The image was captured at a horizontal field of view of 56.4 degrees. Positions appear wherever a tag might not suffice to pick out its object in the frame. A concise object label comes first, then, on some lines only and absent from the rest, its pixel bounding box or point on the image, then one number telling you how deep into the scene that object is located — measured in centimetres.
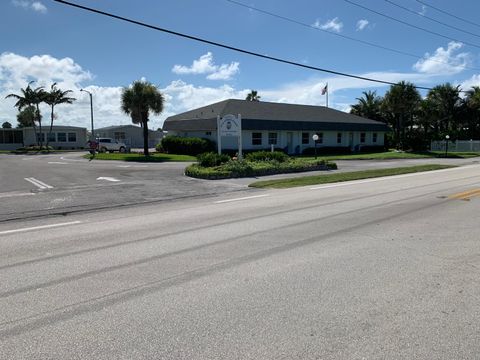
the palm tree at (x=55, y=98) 5231
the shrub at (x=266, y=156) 2419
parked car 4615
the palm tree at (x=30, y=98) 5156
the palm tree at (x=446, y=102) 5697
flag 5577
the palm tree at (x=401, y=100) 4701
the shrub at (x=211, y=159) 2259
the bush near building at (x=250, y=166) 2038
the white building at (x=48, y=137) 5888
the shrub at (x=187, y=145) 3859
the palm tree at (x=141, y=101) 3625
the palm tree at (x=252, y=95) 7550
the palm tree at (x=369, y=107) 6356
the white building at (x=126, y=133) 6228
